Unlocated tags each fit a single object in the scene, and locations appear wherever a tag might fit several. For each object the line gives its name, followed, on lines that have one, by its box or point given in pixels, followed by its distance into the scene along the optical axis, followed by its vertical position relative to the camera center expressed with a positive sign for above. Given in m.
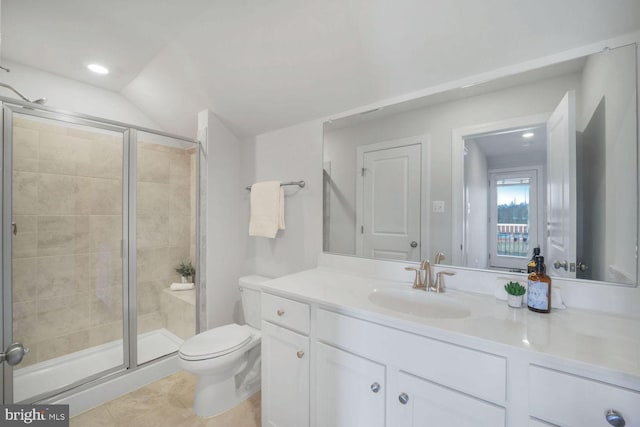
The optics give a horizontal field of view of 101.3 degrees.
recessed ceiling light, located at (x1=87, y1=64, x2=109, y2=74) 1.99 +1.12
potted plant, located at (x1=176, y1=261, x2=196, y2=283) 2.46 -0.55
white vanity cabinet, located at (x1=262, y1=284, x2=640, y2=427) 0.68 -0.54
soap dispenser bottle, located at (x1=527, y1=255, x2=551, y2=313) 1.00 -0.30
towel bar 1.99 +0.23
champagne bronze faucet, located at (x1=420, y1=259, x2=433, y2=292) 1.35 -0.32
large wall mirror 1.02 +0.19
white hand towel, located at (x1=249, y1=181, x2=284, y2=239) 2.04 +0.03
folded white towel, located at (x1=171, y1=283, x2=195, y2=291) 2.43 -0.68
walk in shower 1.60 -0.23
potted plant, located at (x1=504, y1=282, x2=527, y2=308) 1.06 -0.32
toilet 1.52 -0.94
